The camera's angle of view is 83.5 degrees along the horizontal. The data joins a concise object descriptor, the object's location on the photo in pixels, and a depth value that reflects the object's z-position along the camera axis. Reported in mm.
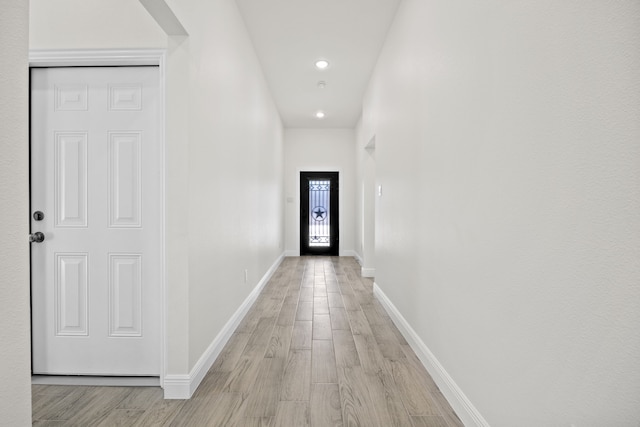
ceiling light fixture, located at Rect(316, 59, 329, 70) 4430
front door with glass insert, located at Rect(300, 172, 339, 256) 8008
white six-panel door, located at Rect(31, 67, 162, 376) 2189
